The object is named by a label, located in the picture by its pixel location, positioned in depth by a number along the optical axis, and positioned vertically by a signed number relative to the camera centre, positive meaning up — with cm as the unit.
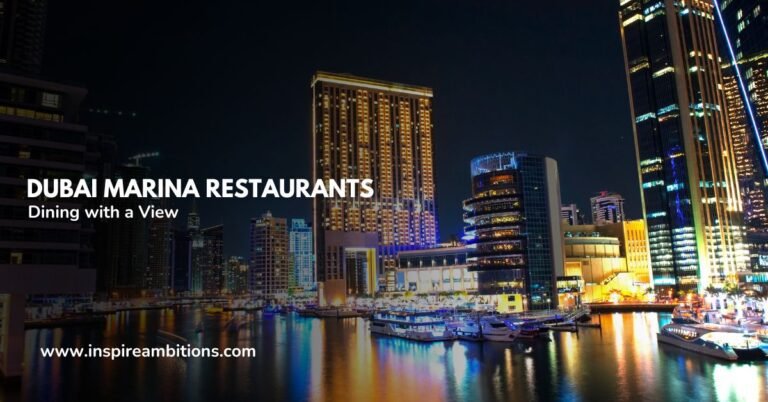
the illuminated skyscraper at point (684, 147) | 15088 +3448
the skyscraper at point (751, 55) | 9094 +3666
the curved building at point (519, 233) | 12044 +886
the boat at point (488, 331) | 7825 -848
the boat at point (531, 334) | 7881 -903
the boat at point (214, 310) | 19235 -992
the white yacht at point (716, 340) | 5456 -817
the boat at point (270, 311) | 18625 -1056
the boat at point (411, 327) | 8200 -842
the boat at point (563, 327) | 8850 -922
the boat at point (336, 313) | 15275 -969
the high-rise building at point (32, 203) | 4209 +672
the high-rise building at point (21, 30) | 13112 +6404
